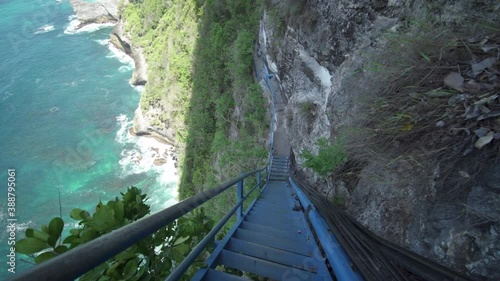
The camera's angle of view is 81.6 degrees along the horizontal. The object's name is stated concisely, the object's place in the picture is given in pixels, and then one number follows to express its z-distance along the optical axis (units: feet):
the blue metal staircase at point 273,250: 7.54
